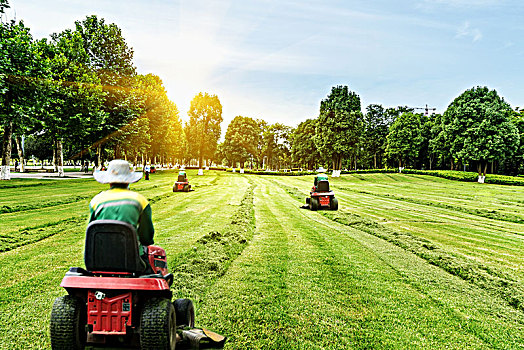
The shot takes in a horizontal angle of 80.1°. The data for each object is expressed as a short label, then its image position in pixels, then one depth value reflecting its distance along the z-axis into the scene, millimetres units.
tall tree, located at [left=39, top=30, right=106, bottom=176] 29406
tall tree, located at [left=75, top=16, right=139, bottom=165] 34375
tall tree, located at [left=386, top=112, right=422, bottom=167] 59938
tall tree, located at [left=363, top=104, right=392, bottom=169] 72312
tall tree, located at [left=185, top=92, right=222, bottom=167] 61812
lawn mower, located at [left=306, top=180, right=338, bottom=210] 15453
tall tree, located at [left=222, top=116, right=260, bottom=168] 67375
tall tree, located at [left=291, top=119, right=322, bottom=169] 65250
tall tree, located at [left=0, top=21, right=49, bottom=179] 22844
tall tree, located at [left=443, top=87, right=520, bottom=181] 40306
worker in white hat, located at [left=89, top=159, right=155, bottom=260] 3253
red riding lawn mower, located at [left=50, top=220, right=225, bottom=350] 3121
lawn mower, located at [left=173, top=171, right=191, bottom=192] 23031
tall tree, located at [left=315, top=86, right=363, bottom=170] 44562
